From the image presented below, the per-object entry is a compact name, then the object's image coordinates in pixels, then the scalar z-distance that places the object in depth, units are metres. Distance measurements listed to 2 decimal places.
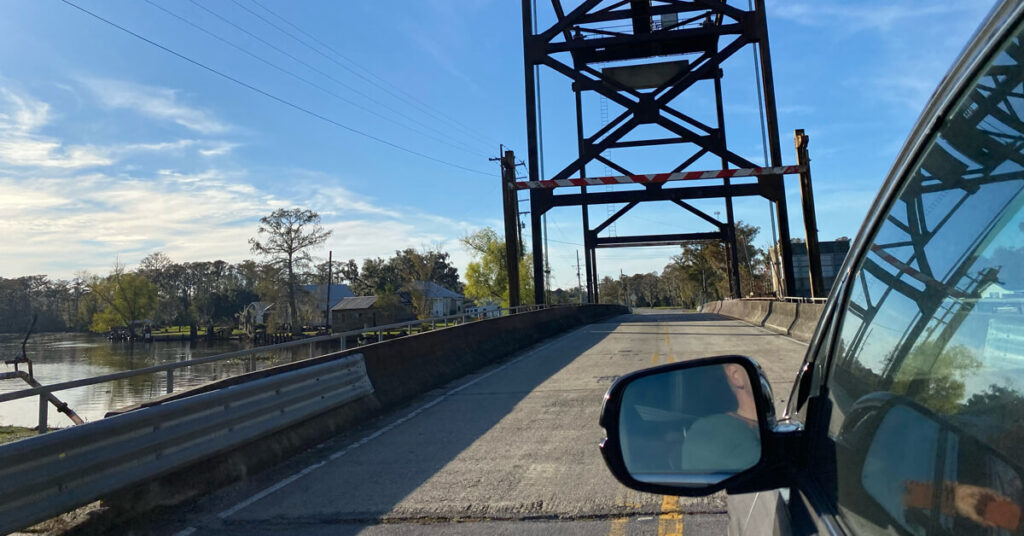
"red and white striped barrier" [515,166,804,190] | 23.67
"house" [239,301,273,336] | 79.24
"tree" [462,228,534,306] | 85.44
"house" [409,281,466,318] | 81.31
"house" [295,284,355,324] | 68.54
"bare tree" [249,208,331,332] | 62.25
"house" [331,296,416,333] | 80.19
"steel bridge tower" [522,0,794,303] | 26.45
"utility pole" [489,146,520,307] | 24.55
